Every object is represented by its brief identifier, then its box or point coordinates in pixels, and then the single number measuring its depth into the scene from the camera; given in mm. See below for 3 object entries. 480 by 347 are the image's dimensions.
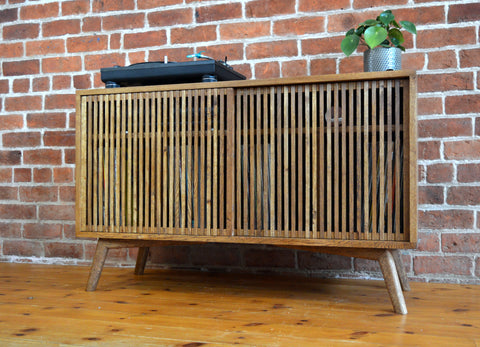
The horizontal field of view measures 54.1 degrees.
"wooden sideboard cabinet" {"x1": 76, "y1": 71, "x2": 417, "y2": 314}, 1476
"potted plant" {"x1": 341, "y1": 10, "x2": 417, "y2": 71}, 1628
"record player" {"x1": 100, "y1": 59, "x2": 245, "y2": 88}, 1676
